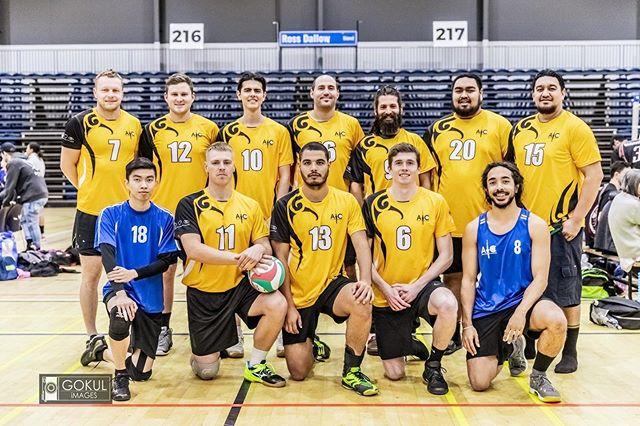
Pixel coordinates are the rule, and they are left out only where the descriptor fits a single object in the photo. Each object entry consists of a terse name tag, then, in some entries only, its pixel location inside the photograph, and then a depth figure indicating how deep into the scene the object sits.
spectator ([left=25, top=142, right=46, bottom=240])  11.91
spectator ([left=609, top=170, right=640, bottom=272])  6.30
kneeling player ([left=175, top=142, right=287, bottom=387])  4.17
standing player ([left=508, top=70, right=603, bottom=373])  4.32
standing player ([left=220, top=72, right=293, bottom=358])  4.86
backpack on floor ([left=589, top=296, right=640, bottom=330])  5.73
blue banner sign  16.34
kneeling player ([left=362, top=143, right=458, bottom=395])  4.19
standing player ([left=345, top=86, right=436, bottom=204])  4.75
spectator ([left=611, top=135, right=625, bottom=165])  10.09
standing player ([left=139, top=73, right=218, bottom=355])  4.84
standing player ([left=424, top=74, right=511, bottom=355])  4.62
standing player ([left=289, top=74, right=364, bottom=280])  4.92
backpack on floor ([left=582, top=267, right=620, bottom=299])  7.11
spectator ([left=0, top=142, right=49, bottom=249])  9.96
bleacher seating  16.30
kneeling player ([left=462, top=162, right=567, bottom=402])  3.94
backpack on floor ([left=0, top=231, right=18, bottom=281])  8.43
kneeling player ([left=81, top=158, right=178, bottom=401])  4.04
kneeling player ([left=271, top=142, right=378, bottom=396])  4.17
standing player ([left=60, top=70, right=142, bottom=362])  4.67
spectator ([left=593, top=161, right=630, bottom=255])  7.29
